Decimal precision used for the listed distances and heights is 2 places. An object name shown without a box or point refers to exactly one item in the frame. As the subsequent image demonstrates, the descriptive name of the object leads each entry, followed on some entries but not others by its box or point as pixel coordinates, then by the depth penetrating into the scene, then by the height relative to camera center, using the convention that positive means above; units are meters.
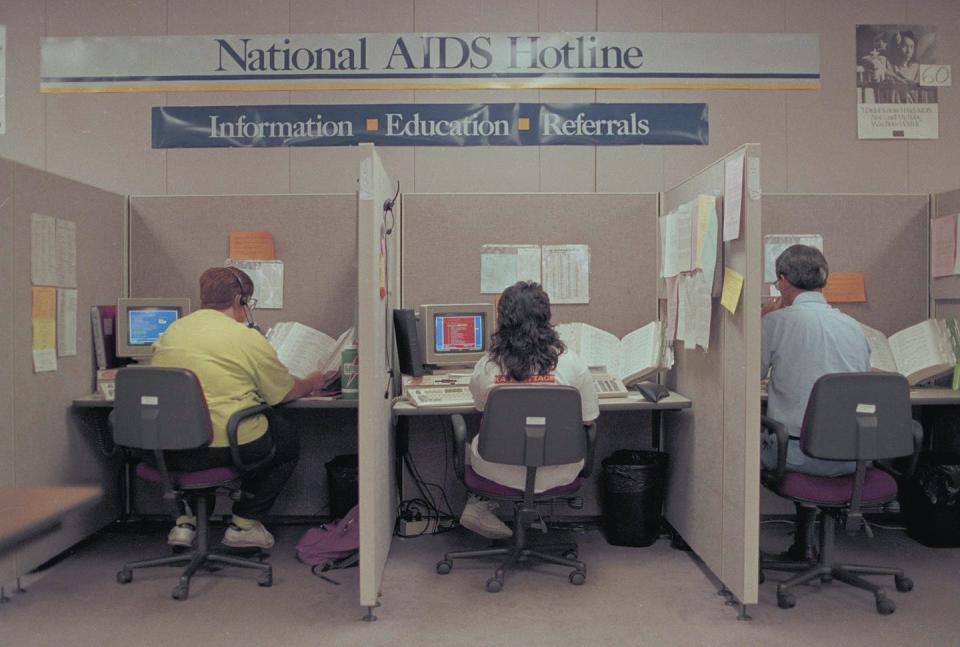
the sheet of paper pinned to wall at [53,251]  2.43 +0.20
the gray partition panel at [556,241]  3.00 +0.28
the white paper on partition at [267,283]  3.02 +0.11
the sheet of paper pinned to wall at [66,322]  2.58 -0.05
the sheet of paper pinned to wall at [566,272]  3.01 +0.15
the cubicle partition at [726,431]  2.07 -0.41
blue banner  3.51 +0.92
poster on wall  3.55 +1.12
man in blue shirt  2.20 -0.13
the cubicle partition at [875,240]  3.03 +0.29
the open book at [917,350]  2.75 -0.17
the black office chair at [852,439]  2.05 -0.39
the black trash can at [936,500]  2.71 -0.75
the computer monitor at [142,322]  2.84 -0.06
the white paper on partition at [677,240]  2.48 +0.25
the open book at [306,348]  2.80 -0.16
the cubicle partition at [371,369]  2.08 -0.19
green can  2.58 -0.24
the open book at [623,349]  2.79 -0.17
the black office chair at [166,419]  2.18 -0.35
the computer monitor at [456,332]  2.82 -0.10
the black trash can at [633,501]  2.72 -0.76
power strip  2.90 -0.90
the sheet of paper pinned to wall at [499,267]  2.99 +0.17
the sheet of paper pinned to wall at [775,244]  2.98 +0.27
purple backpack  2.59 -0.89
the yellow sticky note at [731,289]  2.11 +0.06
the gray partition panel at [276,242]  3.03 +0.28
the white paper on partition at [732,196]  2.10 +0.34
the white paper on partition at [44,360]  2.44 -0.18
